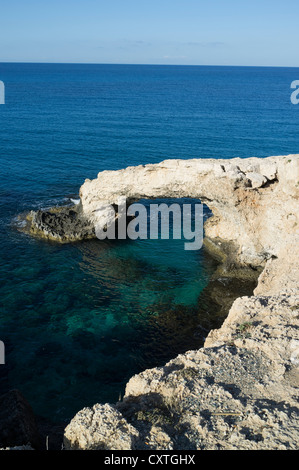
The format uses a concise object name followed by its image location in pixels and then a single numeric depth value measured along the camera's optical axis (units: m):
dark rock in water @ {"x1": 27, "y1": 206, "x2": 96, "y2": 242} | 32.38
